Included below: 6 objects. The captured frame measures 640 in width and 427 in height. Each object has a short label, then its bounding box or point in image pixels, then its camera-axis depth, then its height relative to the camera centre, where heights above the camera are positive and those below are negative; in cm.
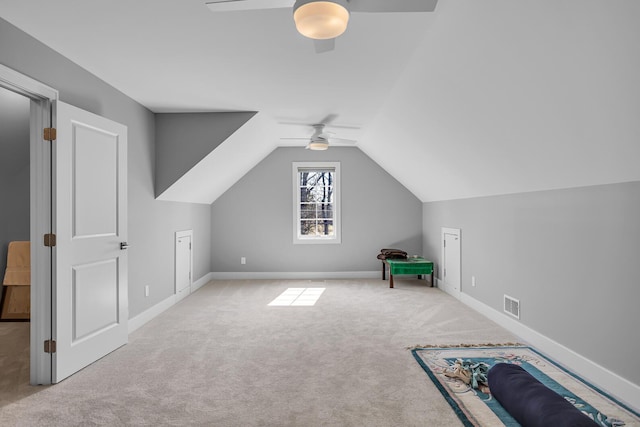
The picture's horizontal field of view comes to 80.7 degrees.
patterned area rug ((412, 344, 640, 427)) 211 -113
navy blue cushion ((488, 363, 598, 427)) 177 -97
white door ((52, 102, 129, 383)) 268 -18
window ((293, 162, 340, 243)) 677 +21
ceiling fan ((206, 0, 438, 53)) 159 +89
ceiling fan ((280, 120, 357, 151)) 497 +104
